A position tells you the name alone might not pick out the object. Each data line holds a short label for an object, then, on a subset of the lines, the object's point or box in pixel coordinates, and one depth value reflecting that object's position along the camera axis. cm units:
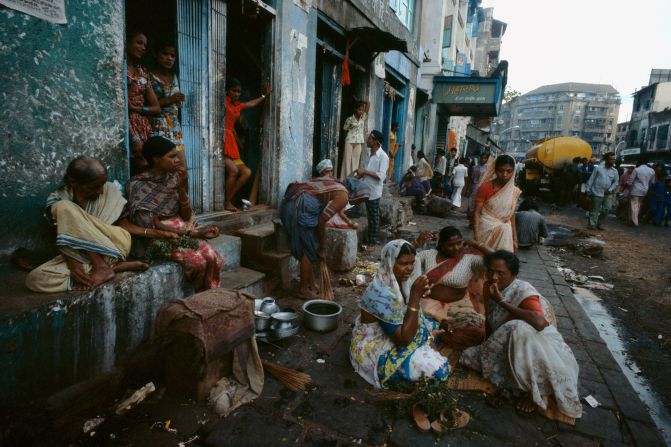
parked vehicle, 1745
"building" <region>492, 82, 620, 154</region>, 6384
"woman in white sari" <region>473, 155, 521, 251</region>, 448
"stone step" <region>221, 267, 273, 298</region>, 405
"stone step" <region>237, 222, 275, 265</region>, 478
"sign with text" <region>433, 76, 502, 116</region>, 1273
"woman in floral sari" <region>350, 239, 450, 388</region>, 284
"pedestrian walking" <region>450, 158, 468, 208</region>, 1235
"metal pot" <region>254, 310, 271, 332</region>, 347
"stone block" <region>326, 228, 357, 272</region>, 574
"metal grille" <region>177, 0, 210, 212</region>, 432
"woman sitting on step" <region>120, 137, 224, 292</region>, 321
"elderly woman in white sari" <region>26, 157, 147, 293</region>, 254
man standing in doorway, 701
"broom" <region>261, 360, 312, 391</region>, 296
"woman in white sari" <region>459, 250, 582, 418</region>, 272
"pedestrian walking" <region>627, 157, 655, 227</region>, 1135
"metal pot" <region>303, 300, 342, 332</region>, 381
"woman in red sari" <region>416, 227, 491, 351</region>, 384
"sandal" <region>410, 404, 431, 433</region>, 252
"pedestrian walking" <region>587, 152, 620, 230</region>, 1002
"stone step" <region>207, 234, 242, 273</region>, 417
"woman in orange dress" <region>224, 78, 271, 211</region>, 512
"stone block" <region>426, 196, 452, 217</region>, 1130
